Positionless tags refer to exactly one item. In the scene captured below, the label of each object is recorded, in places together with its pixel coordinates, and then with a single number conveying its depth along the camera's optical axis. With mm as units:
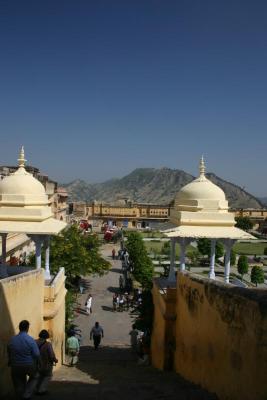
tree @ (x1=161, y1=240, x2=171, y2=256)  41209
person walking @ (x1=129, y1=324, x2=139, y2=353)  14820
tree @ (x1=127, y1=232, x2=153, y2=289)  26500
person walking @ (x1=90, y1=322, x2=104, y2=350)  15245
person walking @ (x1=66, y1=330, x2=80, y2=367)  11922
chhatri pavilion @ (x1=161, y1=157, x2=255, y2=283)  11641
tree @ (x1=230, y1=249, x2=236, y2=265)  36700
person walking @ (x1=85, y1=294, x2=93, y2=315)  21641
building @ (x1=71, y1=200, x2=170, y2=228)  72875
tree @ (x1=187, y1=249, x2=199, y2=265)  37356
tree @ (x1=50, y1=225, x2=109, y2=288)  22766
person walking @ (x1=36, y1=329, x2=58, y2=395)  7098
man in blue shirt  6262
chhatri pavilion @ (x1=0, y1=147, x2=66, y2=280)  11469
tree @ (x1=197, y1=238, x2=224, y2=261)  37812
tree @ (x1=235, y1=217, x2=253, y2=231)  62612
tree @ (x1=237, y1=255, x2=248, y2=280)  30797
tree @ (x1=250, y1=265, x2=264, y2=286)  27670
